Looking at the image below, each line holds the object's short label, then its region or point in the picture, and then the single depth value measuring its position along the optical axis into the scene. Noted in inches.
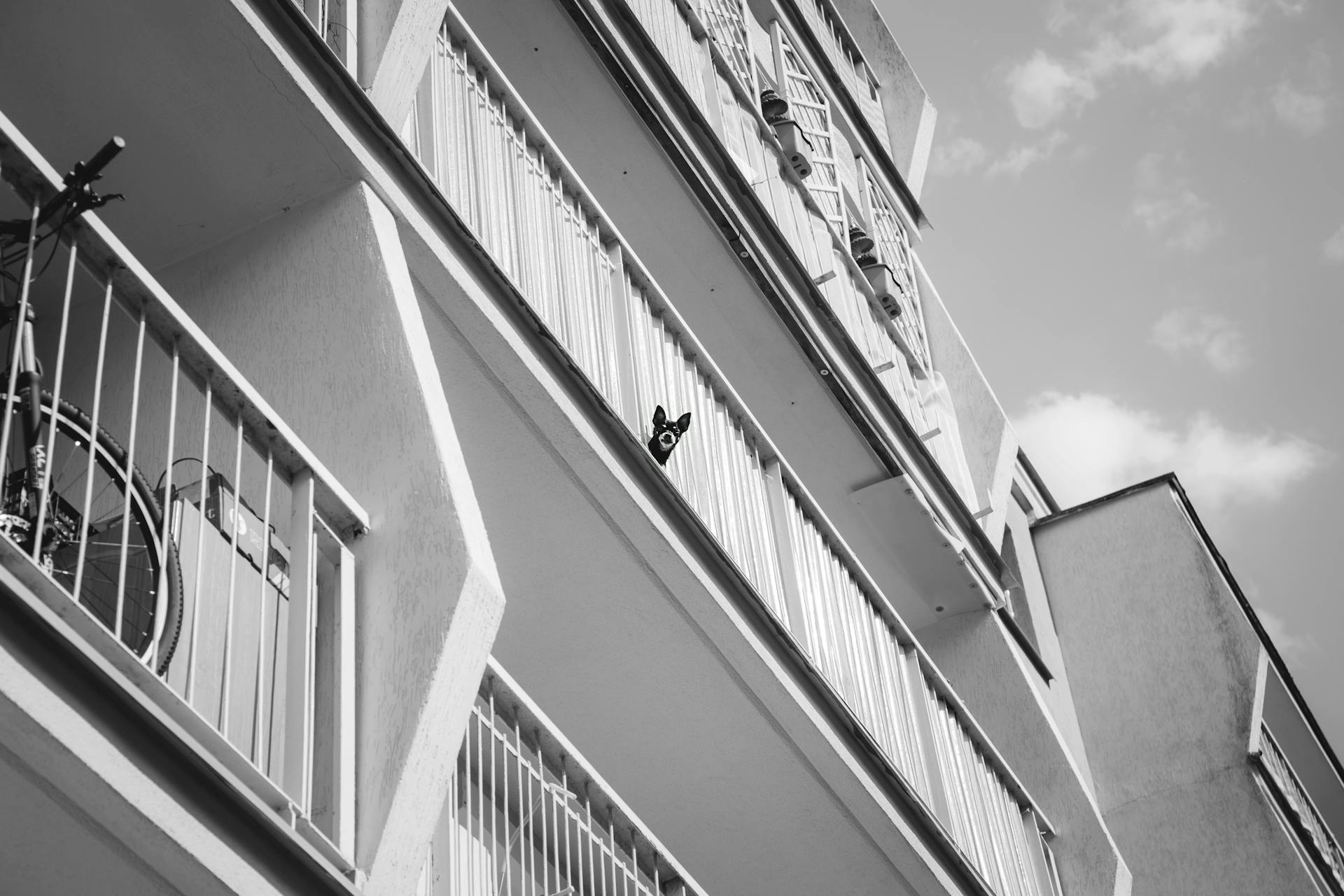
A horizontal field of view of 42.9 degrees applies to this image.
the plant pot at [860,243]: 512.7
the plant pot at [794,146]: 484.1
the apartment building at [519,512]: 176.9
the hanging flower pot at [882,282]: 510.6
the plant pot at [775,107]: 491.8
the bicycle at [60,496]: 168.2
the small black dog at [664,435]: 296.2
